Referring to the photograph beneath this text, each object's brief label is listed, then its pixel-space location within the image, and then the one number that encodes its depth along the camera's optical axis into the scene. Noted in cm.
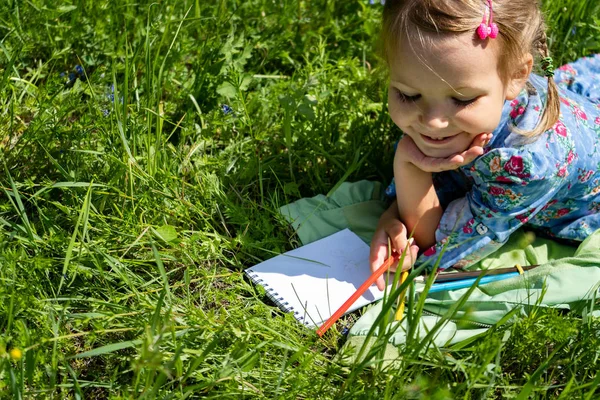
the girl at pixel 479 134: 213
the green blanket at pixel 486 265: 231
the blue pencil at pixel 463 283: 245
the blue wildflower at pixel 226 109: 290
